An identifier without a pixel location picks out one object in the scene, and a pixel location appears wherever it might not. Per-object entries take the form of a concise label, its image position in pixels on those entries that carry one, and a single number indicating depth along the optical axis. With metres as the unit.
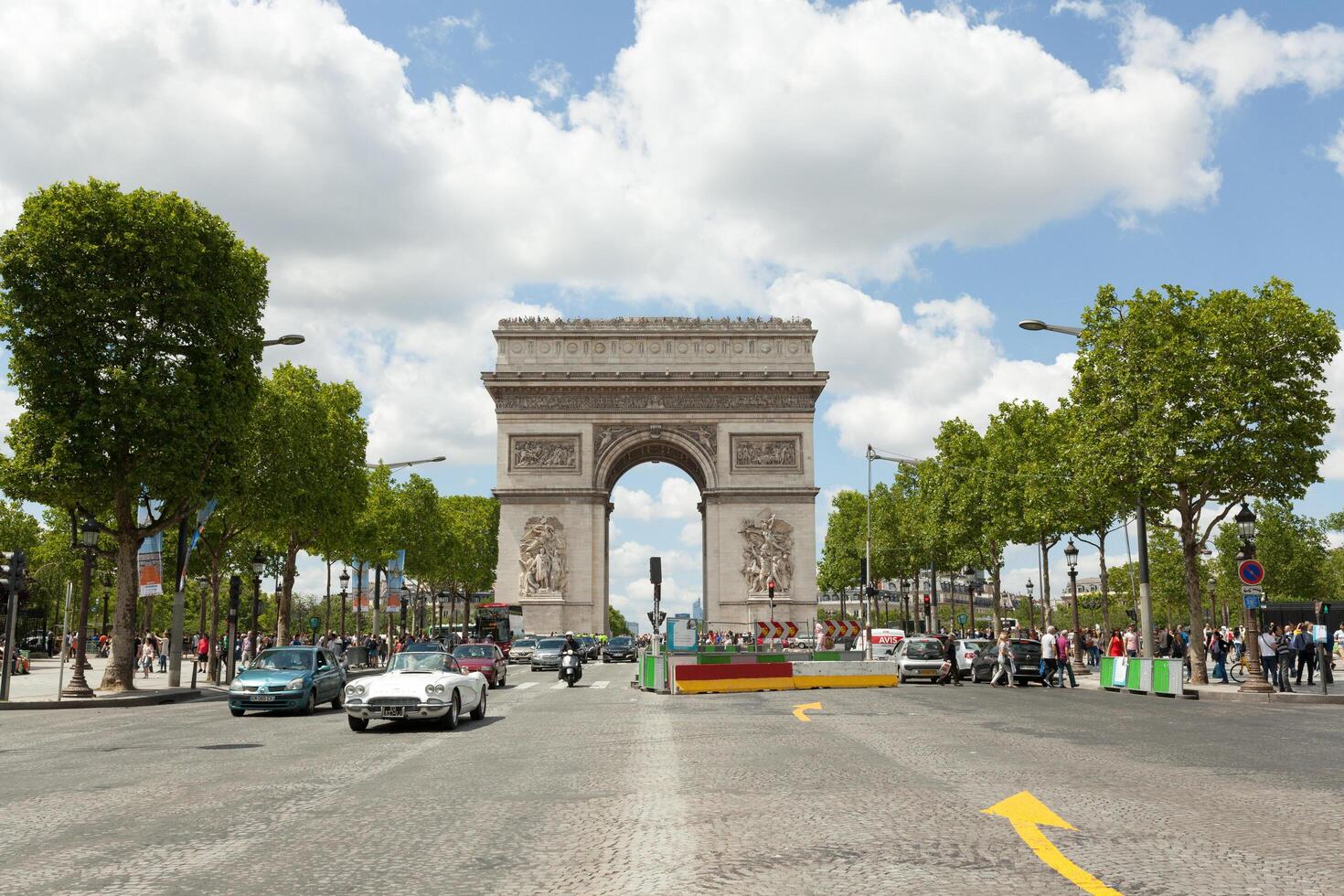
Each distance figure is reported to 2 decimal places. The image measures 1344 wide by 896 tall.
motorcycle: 33.45
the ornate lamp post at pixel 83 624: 27.75
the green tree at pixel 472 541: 87.75
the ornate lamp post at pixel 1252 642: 27.39
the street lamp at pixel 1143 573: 29.70
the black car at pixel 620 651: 61.81
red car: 32.84
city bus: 63.19
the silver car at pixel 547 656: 47.44
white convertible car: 17.58
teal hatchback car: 22.25
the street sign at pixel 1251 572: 26.61
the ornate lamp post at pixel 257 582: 35.72
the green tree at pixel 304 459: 41.06
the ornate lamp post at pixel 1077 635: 40.94
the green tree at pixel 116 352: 28.12
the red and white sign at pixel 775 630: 42.97
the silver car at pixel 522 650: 53.97
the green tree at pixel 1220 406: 29.77
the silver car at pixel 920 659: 35.12
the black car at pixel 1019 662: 34.75
